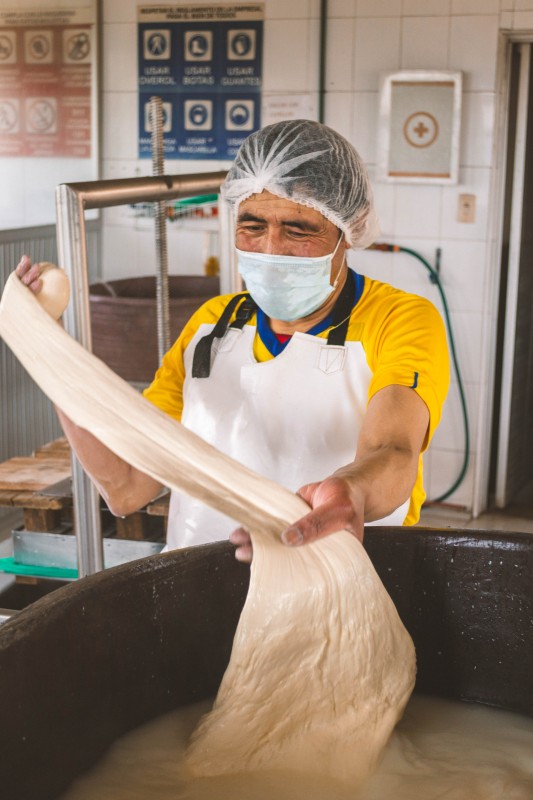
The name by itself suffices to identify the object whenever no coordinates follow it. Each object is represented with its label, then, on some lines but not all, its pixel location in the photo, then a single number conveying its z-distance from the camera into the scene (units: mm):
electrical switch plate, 4047
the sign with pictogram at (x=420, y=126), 3953
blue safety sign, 4258
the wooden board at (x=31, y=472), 2613
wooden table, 2422
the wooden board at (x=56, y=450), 2990
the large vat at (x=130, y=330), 3225
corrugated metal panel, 3949
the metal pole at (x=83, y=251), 1678
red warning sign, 4520
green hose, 4113
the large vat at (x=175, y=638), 1073
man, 1585
